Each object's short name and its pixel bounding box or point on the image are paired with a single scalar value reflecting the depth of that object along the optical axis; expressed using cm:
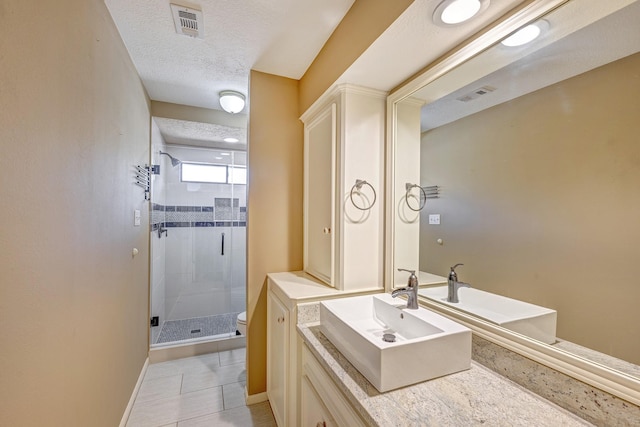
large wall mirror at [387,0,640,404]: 77
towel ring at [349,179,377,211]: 166
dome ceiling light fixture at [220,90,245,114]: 246
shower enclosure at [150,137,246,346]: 348
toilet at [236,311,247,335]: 246
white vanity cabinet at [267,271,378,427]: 140
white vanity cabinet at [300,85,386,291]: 164
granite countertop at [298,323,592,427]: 74
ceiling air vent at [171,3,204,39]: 147
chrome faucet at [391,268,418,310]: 129
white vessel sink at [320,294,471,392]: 87
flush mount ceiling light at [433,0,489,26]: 97
